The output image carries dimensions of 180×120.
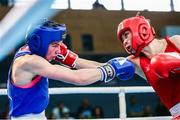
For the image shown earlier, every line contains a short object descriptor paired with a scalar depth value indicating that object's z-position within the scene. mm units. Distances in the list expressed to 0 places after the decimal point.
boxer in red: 2820
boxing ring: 3401
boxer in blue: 2360
